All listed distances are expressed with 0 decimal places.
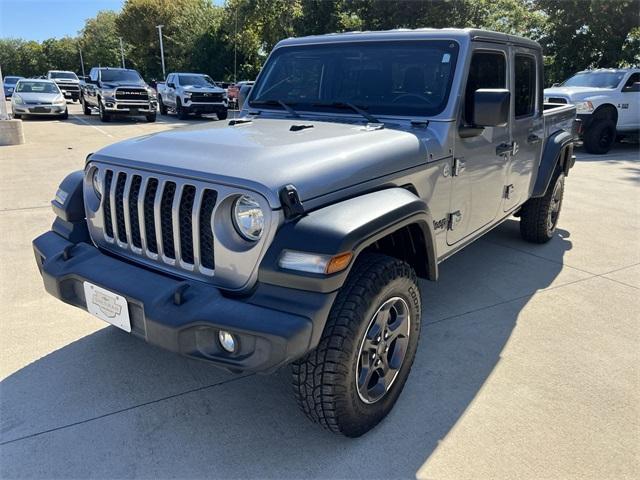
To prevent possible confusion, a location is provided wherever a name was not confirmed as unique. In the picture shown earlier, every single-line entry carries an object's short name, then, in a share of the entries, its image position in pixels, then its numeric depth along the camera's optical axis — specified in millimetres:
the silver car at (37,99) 17891
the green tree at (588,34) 17500
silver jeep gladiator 1999
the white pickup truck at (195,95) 18344
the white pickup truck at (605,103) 11727
